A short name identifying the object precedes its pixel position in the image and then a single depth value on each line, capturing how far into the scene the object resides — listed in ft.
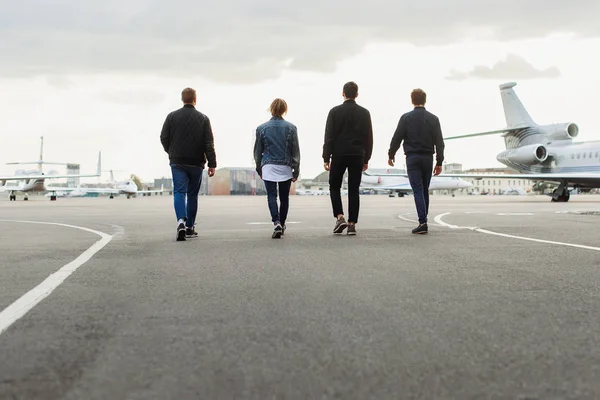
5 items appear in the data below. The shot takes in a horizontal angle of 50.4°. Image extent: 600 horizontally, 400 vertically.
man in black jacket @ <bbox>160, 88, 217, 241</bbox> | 27.40
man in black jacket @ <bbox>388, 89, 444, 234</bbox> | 29.58
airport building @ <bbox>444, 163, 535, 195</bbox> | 601.50
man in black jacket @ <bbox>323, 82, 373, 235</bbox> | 28.71
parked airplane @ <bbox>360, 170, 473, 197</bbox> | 239.71
